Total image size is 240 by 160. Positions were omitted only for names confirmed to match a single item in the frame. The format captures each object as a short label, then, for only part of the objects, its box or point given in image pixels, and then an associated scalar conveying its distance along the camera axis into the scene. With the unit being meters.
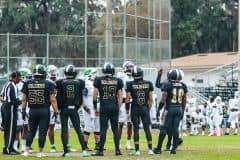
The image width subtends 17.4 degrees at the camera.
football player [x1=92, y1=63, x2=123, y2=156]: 21.06
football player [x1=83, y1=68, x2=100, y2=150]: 22.78
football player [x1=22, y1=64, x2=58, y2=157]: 20.52
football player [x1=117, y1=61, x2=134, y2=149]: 23.39
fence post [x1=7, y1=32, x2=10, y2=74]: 41.08
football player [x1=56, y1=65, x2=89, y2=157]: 20.86
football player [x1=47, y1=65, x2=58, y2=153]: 22.77
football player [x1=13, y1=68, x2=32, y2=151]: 22.74
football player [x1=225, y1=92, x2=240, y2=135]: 39.22
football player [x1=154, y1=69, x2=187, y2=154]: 21.88
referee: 21.86
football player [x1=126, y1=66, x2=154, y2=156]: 21.61
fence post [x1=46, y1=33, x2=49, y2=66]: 41.81
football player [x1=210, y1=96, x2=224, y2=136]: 37.16
